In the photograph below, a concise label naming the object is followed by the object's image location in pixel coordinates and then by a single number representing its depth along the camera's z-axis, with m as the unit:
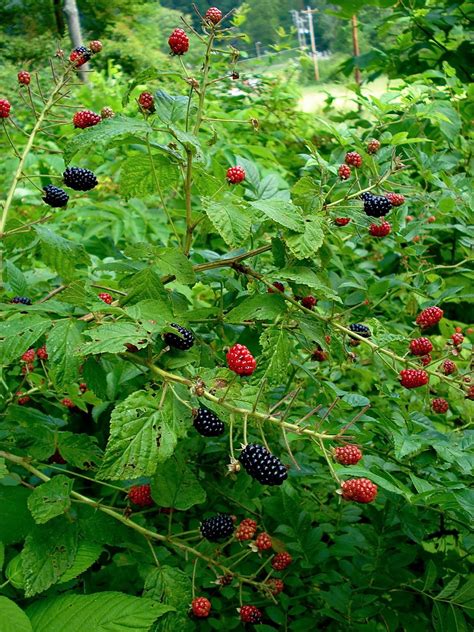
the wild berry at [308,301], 0.41
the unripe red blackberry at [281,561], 0.41
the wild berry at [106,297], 0.41
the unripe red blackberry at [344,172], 0.42
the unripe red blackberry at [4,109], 0.43
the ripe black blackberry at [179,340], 0.35
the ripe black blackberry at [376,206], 0.37
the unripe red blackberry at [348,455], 0.28
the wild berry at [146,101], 0.38
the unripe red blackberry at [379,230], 0.42
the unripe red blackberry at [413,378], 0.37
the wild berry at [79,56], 0.42
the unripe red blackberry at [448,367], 0.39
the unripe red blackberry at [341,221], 0.41
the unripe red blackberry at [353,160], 0.43
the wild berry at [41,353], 0.45
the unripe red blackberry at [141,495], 0.39
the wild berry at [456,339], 0.42
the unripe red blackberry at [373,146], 0.44
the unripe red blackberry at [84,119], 0.41
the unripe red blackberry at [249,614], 0.40
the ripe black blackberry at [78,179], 0.41
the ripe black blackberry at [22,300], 0.44
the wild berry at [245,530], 0.36
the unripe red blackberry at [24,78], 0.42
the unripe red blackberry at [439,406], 0.43
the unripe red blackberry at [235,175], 0.41
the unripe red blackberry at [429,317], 0.43
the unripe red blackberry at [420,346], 0.38
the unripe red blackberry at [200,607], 0.37
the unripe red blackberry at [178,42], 0.39
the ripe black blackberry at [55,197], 0.42
